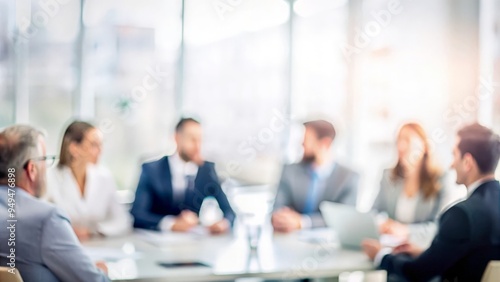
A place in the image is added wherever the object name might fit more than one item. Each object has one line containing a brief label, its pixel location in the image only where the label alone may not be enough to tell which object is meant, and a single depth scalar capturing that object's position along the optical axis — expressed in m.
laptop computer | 3.12
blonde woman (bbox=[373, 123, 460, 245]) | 3.31
